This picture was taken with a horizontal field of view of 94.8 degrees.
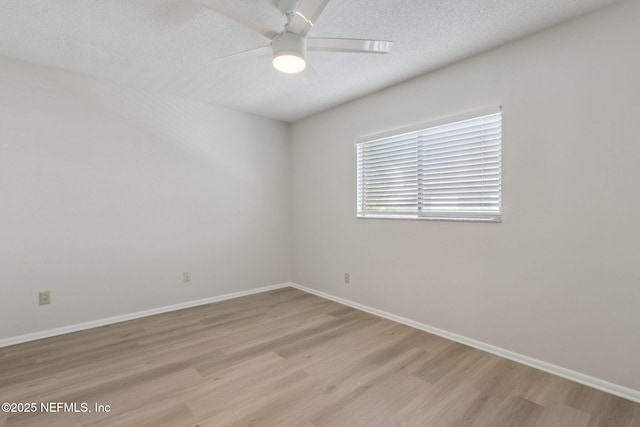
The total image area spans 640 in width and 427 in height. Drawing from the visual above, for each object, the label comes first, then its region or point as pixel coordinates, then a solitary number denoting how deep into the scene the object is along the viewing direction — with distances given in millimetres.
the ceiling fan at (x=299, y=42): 1727
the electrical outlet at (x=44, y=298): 2699
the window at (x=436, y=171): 2453
